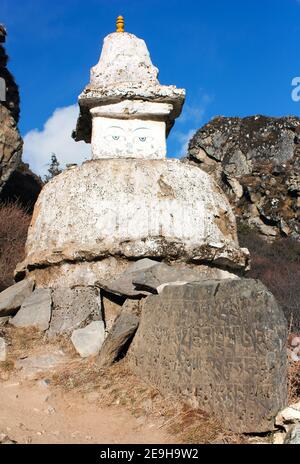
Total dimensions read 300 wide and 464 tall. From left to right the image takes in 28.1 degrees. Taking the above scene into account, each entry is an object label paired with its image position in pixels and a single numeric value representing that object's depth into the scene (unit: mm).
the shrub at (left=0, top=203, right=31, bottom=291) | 20000
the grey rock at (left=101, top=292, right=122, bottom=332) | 6023
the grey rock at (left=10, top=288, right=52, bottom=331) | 6027
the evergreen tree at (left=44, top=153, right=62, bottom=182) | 31709
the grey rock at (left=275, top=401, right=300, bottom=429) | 3434
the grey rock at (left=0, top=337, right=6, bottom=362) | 5520
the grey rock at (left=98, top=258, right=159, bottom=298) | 5496
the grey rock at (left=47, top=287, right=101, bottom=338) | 5953
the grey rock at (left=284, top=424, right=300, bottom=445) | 3323
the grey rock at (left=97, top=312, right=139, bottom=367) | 5258
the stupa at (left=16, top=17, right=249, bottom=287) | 6074
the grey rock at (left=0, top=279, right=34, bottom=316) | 6304
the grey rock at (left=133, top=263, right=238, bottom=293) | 5230
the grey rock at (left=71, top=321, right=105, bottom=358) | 5605
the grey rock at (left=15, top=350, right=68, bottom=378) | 5316
